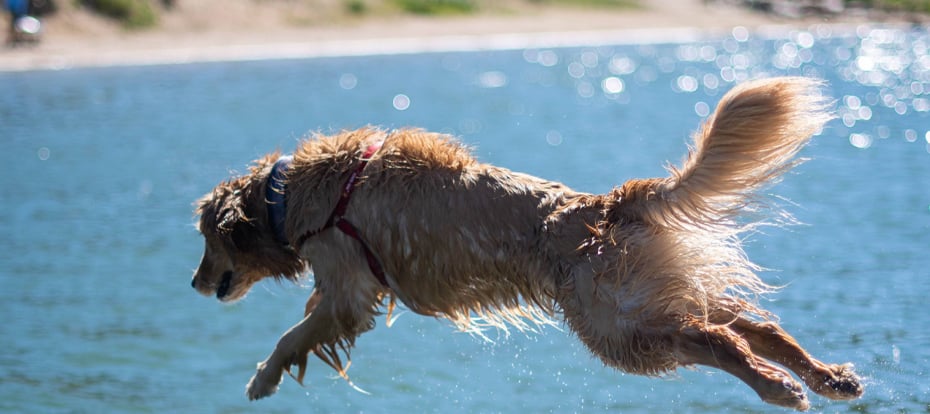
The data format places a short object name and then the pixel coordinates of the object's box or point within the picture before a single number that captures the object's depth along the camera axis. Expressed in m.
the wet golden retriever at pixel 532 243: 5.17
